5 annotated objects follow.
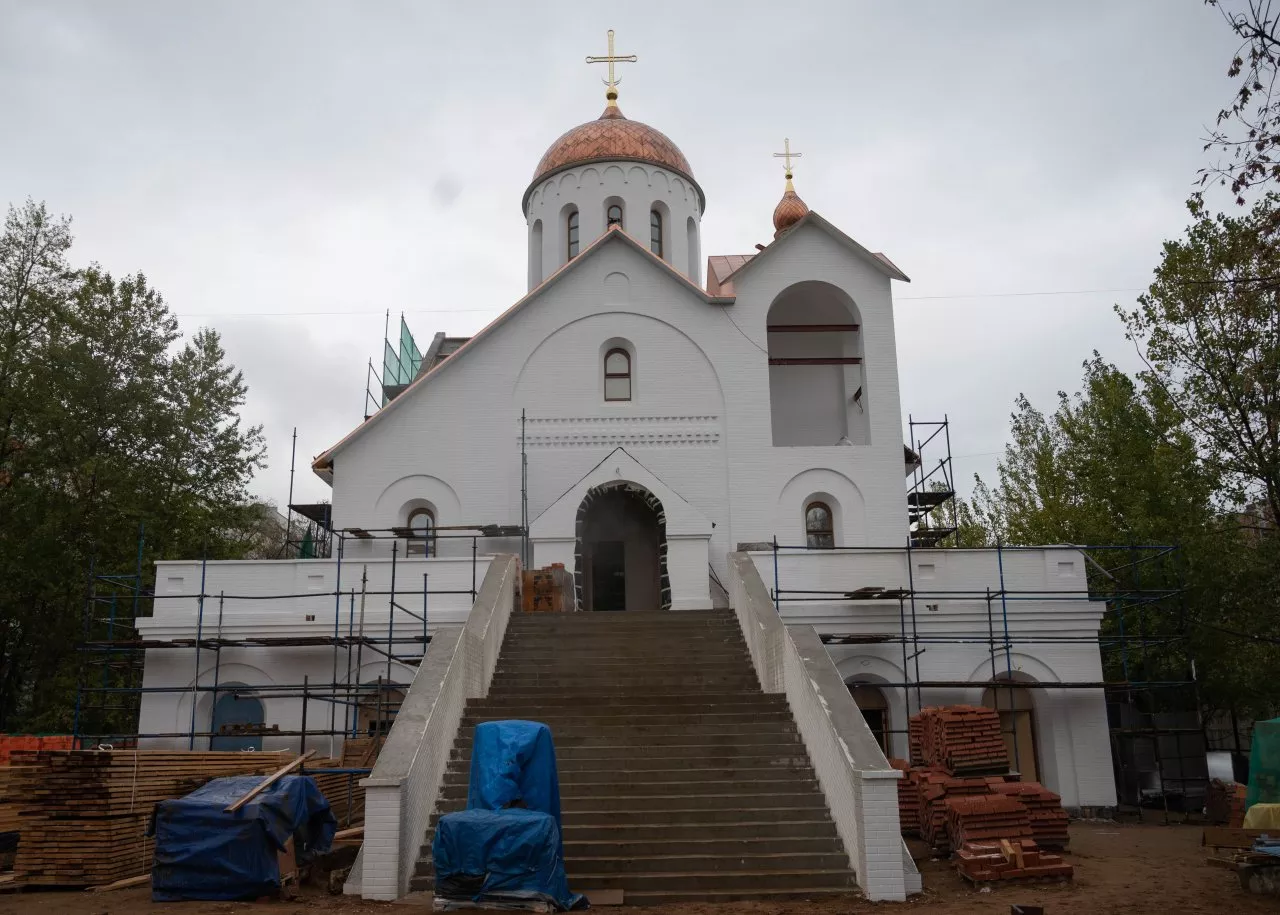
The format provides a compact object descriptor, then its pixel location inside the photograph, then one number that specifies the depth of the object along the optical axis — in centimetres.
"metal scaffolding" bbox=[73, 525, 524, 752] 1761
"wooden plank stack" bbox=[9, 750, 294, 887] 1152
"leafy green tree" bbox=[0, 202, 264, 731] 2552
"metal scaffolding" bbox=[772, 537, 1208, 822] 1825
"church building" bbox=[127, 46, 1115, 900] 1859
